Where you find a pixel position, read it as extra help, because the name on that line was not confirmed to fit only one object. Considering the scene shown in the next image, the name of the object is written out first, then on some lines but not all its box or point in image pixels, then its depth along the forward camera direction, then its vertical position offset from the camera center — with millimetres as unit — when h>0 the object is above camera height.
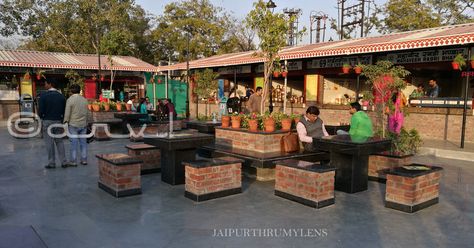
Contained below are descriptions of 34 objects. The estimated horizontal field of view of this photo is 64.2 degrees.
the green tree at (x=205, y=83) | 16875 +545
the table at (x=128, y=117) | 11148 -686
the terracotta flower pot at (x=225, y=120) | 7046 -471
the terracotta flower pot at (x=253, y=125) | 6336 -498
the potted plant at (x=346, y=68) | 12678 +956
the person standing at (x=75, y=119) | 7078 -475
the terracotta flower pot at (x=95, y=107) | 12242 -437
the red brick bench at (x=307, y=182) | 4621 -1095
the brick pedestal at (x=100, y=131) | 10922 -1067
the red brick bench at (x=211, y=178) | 4840 -1094
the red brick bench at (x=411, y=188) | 4566 -1135
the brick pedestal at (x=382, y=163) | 6094 -1090
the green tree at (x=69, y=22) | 30469 +5935
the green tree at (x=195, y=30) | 31578 +5592
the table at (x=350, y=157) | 5141 -881
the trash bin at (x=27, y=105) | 15070 -468
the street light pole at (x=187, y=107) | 17383 -584
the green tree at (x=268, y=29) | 7527 +1328
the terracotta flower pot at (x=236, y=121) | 6805 -463
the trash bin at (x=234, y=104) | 17438 -406
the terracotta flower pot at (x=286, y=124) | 6523 -488
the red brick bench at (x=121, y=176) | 5055 -1111
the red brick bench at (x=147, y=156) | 6539 -1073
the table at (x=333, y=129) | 7499 -659
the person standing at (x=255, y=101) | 10711 -159
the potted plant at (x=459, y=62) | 9695 +911
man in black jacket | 6883 -381
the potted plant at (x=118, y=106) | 12677 -397
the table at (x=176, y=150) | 5500 -853
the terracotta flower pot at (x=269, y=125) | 6245 -485
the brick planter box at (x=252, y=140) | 6168 -755
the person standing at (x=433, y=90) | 12117 +228
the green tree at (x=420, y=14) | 25047 +5740
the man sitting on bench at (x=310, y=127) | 6176 -511
